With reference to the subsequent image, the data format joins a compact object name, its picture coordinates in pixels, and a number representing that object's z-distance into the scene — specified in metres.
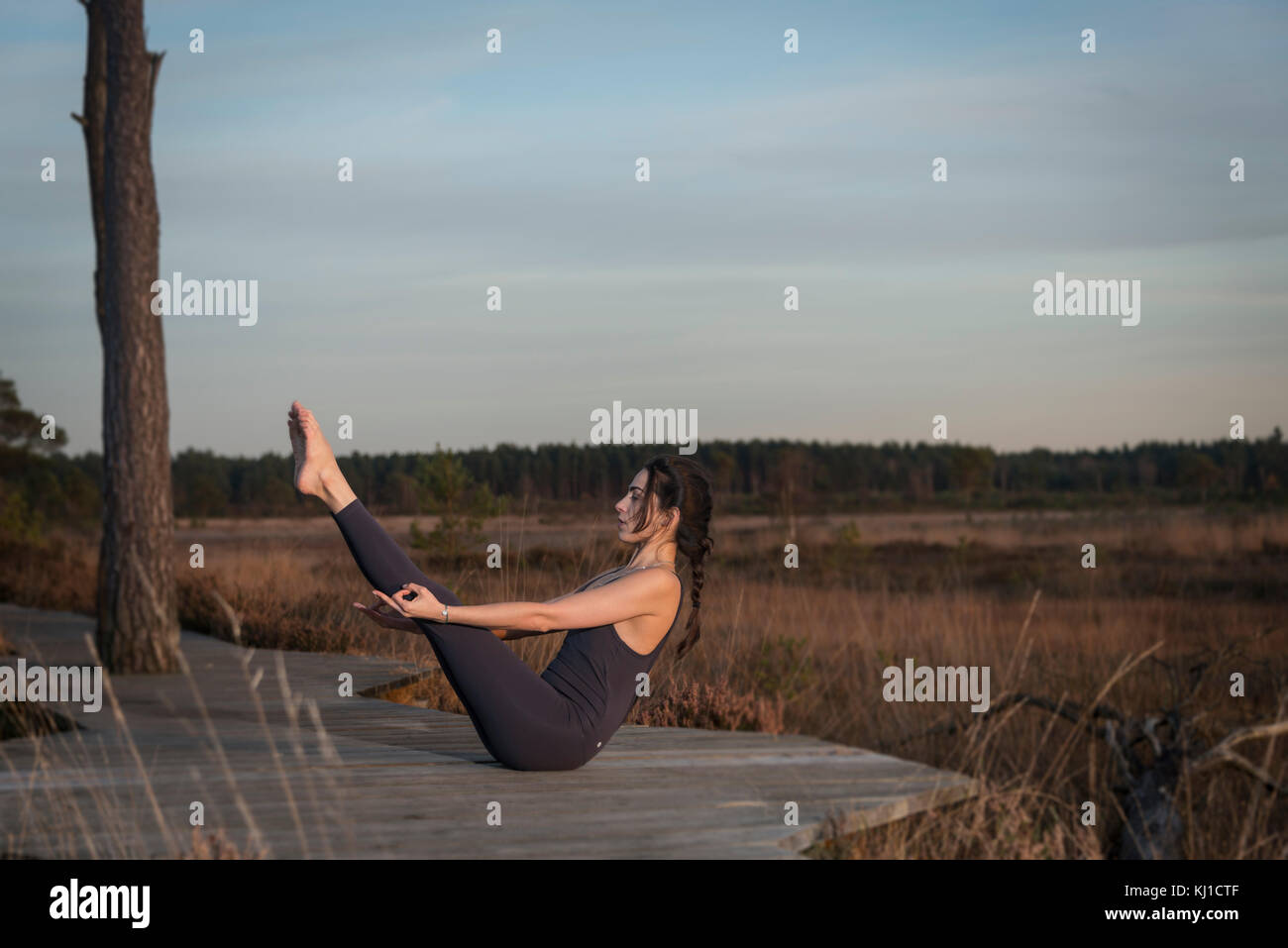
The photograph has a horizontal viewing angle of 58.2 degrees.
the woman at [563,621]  3.61
